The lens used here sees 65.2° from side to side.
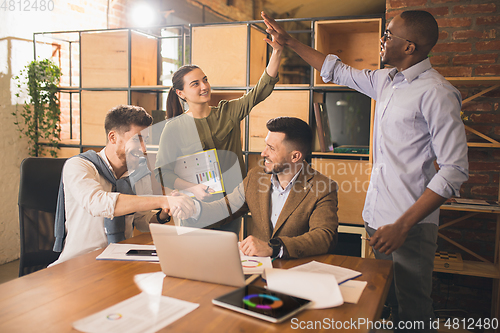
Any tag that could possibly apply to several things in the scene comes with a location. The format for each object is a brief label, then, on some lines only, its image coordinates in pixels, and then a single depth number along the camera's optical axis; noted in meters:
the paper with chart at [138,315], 0.91
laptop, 1.10
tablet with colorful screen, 0.96
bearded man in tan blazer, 1.45
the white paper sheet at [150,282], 1.14
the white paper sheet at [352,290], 1.08
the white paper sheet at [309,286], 1.04
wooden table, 0.94
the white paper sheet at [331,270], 1.24
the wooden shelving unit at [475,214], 2.32
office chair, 1.80
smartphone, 1.47
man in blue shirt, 1.37
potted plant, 3.61
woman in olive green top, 2.06
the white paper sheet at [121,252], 1.43
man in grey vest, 1.58
